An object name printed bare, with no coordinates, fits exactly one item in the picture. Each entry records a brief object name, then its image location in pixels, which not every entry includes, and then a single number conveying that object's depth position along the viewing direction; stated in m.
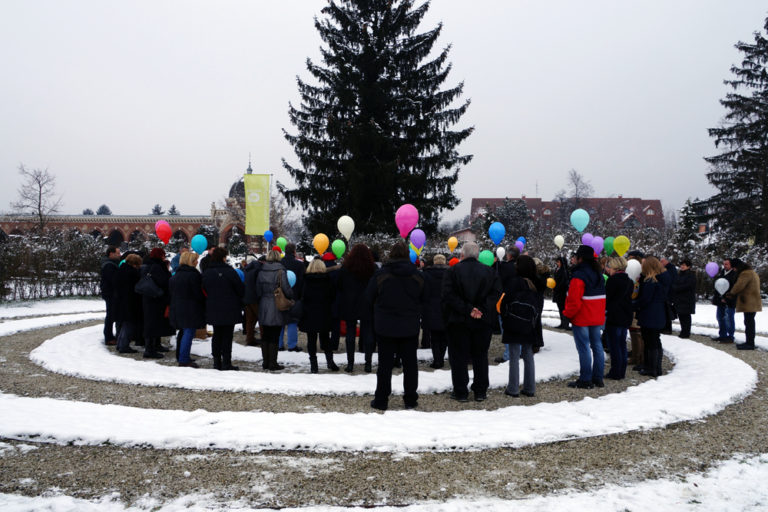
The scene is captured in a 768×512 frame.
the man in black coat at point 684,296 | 11.45
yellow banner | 12.97
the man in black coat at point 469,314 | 5.93
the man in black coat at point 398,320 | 5.68
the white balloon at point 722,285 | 10.50
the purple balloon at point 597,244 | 11.43
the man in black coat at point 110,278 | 9.38
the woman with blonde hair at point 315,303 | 7.40
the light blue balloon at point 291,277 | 8.49
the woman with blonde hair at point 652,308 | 7.32
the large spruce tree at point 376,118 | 23.08
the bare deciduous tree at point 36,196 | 41.19
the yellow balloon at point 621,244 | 10.59
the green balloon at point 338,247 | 12.58
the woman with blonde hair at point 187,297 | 7.77
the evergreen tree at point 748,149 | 26.50
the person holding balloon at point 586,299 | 6.50
